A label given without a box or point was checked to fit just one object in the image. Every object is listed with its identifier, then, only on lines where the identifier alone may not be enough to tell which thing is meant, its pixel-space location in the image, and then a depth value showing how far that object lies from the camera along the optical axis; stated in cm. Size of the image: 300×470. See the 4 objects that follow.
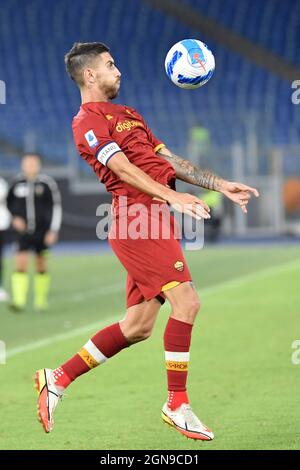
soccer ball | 1312
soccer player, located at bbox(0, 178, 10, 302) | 3222
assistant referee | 2900
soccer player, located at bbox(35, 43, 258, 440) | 1234
